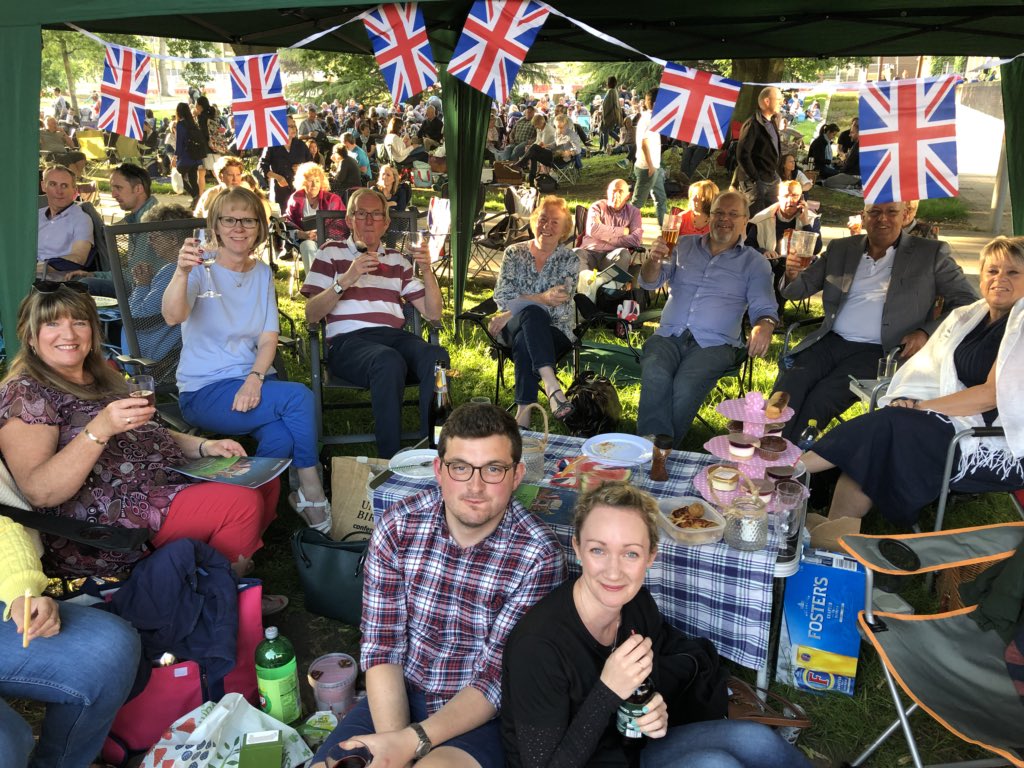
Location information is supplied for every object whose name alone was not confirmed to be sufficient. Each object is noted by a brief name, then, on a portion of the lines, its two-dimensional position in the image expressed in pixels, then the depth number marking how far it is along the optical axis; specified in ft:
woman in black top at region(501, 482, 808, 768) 5.74
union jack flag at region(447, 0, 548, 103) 12.35
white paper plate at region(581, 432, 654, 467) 9.54
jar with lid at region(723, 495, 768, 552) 8.04
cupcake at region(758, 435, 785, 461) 8.90
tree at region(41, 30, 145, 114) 84.65
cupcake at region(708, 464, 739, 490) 8.50
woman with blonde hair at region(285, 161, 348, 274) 25.17
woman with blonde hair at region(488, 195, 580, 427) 15.05
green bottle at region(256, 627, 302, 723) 8.23
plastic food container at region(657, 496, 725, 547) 8.11
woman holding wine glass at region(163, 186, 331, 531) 11.85
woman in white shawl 10.26
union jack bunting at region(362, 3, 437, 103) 12.89
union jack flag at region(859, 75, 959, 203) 11.76
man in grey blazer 13.57
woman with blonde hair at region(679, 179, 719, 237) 19.48
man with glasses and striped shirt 13.20
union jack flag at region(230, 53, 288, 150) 13.57
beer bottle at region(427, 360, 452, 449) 10.93
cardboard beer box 8.48
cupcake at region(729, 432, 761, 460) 8.80
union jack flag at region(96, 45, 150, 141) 13.20
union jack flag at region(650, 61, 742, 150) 12.30
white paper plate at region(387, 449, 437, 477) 9.36
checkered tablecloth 8.02
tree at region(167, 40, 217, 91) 84.99
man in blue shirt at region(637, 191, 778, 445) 13.83
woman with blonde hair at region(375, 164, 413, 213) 28.25
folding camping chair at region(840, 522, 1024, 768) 7.09
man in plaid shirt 6.58
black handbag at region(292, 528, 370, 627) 9.86
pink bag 7.86
